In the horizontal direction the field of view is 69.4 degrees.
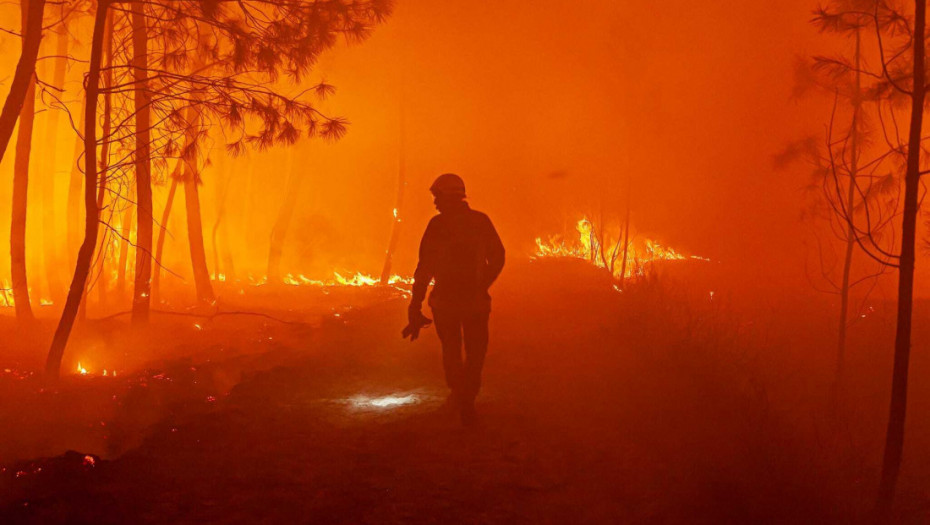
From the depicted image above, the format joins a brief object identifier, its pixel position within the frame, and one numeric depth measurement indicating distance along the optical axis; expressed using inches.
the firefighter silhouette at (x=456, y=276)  230.2
